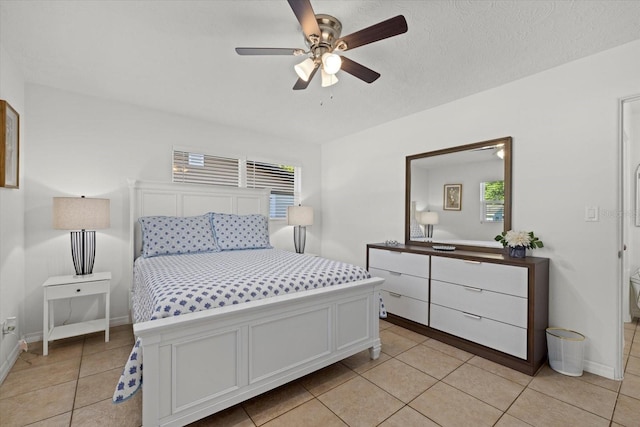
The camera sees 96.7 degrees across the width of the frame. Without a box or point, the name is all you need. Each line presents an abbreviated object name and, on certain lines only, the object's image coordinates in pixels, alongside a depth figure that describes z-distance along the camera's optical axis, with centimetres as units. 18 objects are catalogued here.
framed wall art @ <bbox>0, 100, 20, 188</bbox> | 203
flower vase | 240
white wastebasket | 212
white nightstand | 241
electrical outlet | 212
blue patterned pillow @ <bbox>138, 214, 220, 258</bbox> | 295
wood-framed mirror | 272
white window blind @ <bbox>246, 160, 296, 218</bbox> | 421
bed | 144
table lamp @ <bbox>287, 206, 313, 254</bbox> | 419
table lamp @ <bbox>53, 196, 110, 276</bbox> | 250
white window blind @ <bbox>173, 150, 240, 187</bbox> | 361
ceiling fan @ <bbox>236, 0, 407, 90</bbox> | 150
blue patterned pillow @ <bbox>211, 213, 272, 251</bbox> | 334
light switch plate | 217
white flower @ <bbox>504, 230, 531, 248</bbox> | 236
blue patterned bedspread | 151
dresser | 220
